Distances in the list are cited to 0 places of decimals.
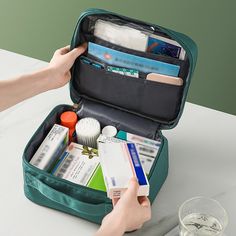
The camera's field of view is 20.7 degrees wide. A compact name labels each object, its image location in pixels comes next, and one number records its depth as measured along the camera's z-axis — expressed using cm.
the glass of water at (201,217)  107
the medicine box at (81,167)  112
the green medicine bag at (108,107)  111
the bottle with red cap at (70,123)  121
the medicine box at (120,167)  105
